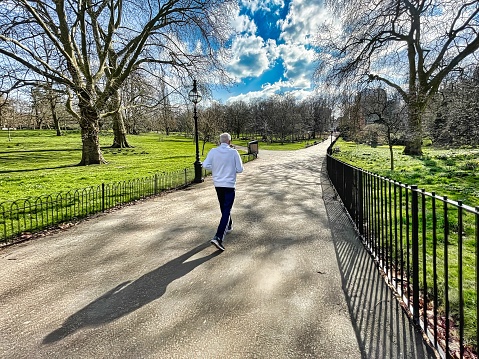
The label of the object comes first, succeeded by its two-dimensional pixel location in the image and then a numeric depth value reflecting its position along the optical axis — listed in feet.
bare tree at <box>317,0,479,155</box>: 55.26
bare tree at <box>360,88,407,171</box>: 55.36
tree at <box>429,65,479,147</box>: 40.04
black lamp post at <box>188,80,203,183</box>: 38.34
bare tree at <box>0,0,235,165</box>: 38.06
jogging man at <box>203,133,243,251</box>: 15.35
